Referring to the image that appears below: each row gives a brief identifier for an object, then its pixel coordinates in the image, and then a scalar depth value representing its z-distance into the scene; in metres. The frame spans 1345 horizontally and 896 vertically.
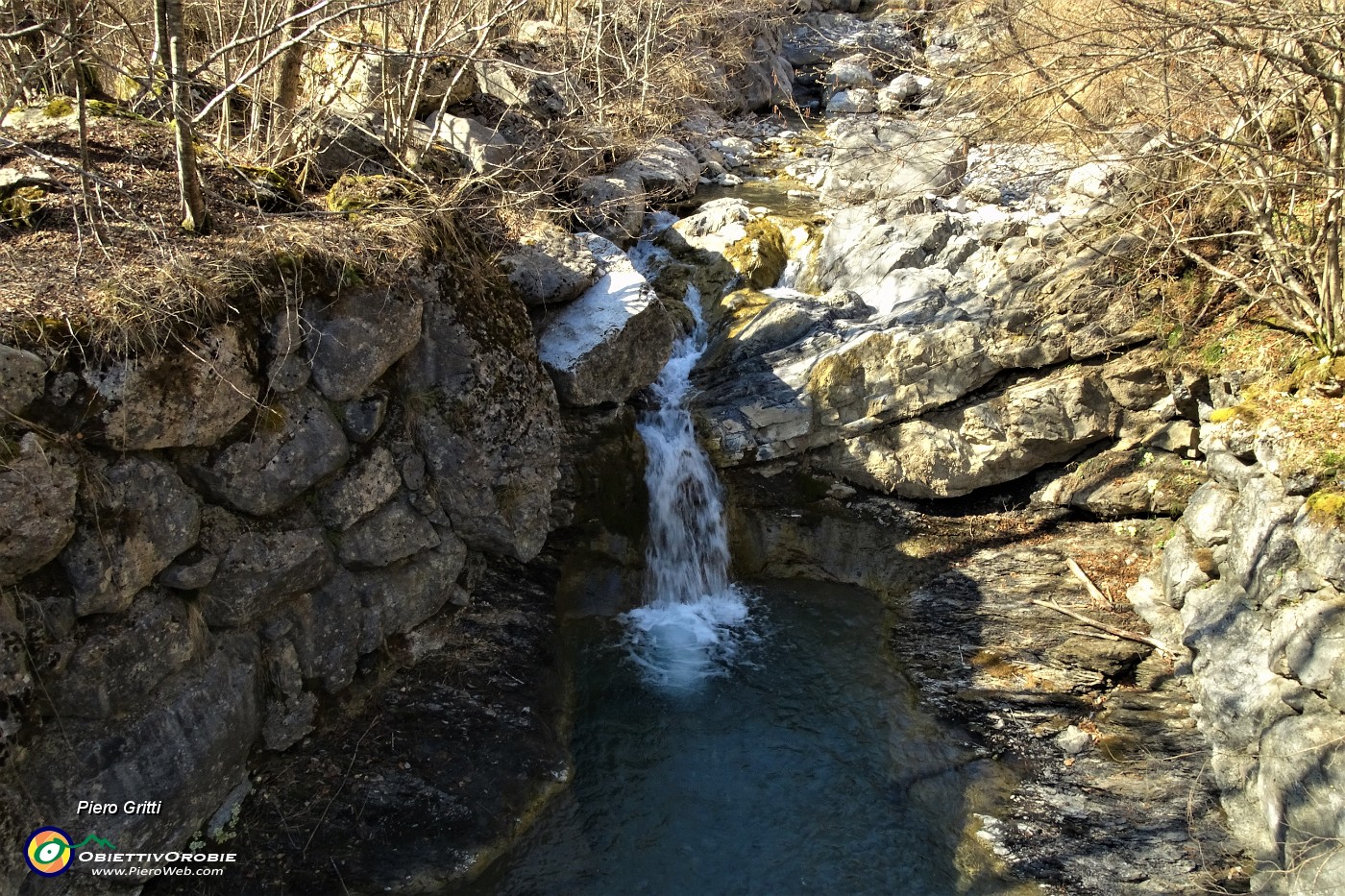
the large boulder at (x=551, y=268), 8.38
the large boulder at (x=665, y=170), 12.80
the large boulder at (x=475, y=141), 10.55
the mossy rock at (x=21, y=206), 5.64
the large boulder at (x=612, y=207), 11.44
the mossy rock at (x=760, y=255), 11.30
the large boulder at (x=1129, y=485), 8.55
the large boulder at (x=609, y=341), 8.34
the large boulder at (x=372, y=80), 8.06
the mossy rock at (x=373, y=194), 6.98
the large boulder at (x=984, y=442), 8.96
